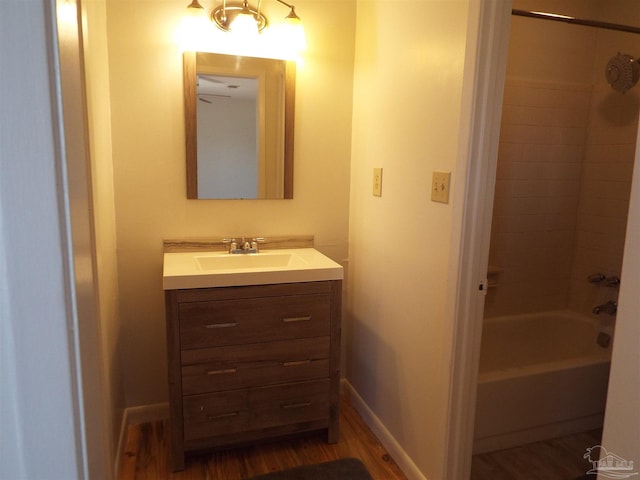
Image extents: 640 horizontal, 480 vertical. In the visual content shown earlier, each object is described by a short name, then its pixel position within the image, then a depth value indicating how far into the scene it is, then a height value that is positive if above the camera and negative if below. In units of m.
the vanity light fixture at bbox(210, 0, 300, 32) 2.00 +0.68
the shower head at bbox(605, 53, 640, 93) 2.23 +0.52
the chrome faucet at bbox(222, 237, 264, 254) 2.17 -0.39
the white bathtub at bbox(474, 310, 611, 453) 1.99 -1.05
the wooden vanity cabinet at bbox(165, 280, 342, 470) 1.77 -0.81
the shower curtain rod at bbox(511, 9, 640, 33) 1.76 +0.64
